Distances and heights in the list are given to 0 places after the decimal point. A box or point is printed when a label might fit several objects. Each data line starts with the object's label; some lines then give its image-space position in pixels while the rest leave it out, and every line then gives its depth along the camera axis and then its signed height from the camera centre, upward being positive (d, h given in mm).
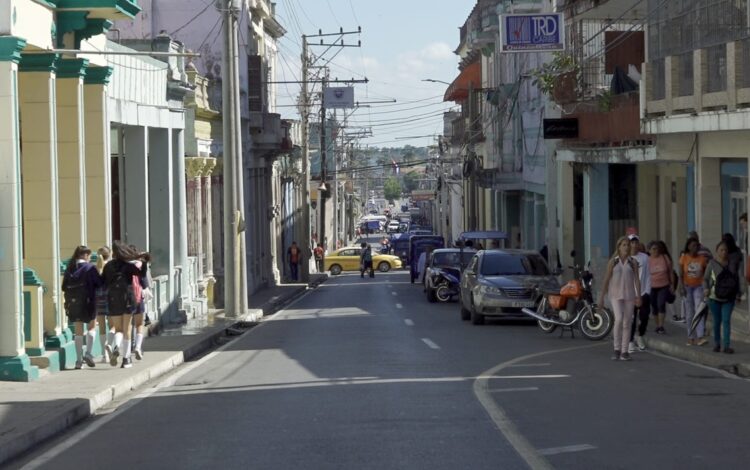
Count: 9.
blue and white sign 30766 +4457
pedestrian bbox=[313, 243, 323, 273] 75375 -1847
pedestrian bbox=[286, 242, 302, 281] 59250 -1562
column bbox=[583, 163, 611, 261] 35875 +178
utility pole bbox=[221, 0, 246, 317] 29969 +1366
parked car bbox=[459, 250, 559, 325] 27391 -1285
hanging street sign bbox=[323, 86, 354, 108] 73750 +7195
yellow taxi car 76375 -2230
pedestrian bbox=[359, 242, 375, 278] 65438 -1896
